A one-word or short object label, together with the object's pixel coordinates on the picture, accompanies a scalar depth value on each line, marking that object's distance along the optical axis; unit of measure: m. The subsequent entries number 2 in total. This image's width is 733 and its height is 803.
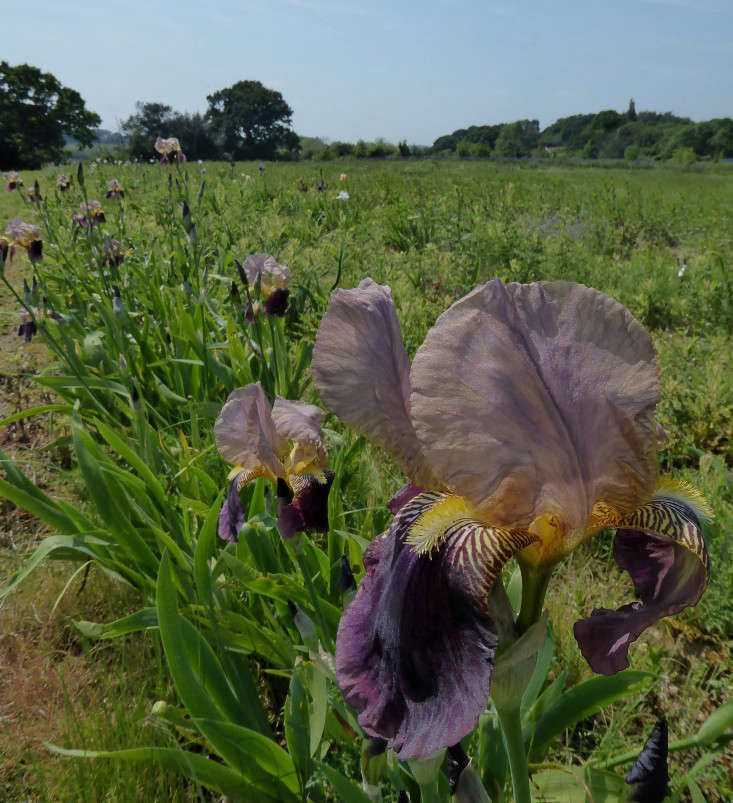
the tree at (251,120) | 44.41
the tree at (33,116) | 33.19
